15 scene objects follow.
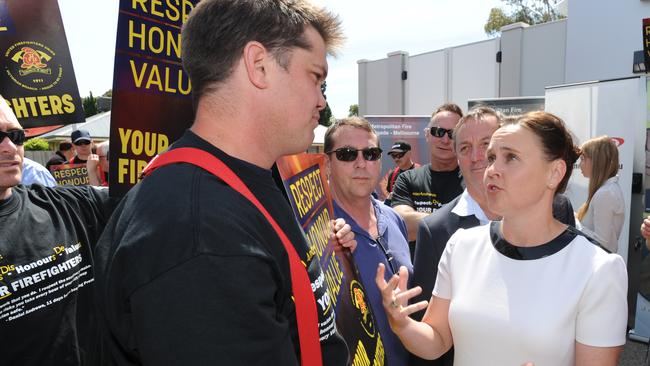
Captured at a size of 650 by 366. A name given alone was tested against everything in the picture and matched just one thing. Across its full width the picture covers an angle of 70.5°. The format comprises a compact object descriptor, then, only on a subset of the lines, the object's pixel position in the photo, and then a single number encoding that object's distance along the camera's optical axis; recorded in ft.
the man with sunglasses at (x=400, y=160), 21.91
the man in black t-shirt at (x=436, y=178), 13.28
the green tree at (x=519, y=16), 93.69
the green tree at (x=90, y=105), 120.05
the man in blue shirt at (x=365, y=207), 7.35
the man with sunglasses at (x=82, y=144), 22.76
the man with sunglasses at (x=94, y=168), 14.40
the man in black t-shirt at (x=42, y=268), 6.17
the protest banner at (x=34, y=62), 8.00
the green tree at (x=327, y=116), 128.83
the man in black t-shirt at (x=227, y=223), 2.75
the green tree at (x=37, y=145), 60.08
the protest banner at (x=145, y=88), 5.85
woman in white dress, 5.23
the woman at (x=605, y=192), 16.39
